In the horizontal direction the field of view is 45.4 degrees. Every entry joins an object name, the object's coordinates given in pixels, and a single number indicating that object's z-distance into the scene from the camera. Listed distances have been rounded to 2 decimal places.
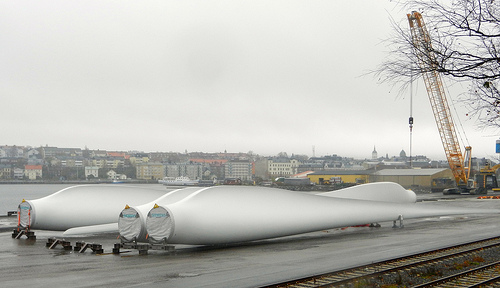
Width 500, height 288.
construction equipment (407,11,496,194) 77.44
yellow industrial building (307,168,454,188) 107.50
